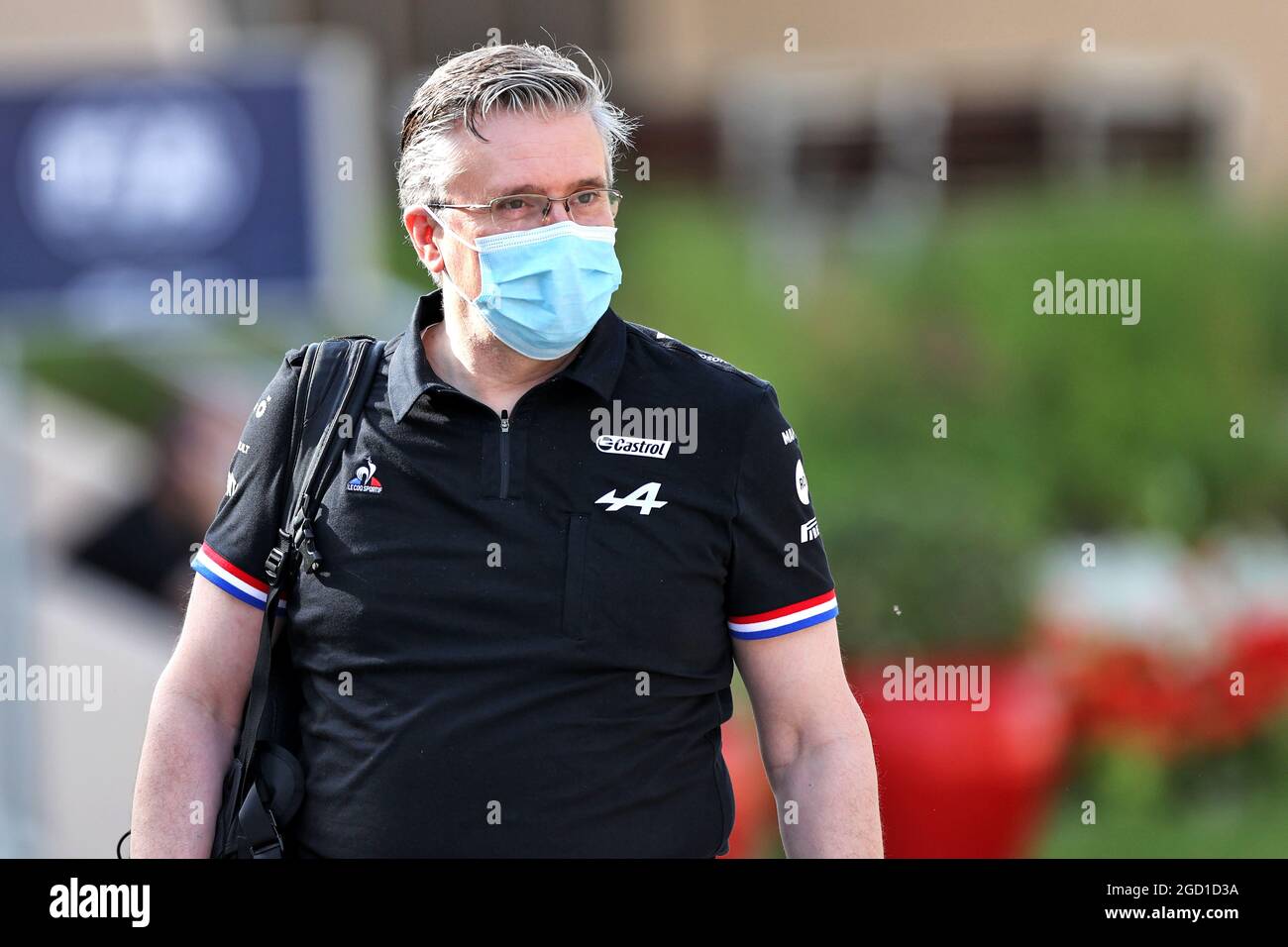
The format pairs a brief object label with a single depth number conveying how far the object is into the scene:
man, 2.29
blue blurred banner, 4.32
